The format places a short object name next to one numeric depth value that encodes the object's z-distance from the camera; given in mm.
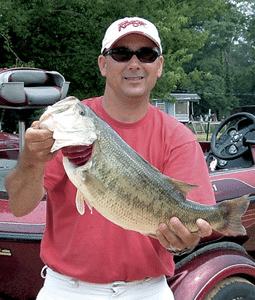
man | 1956
